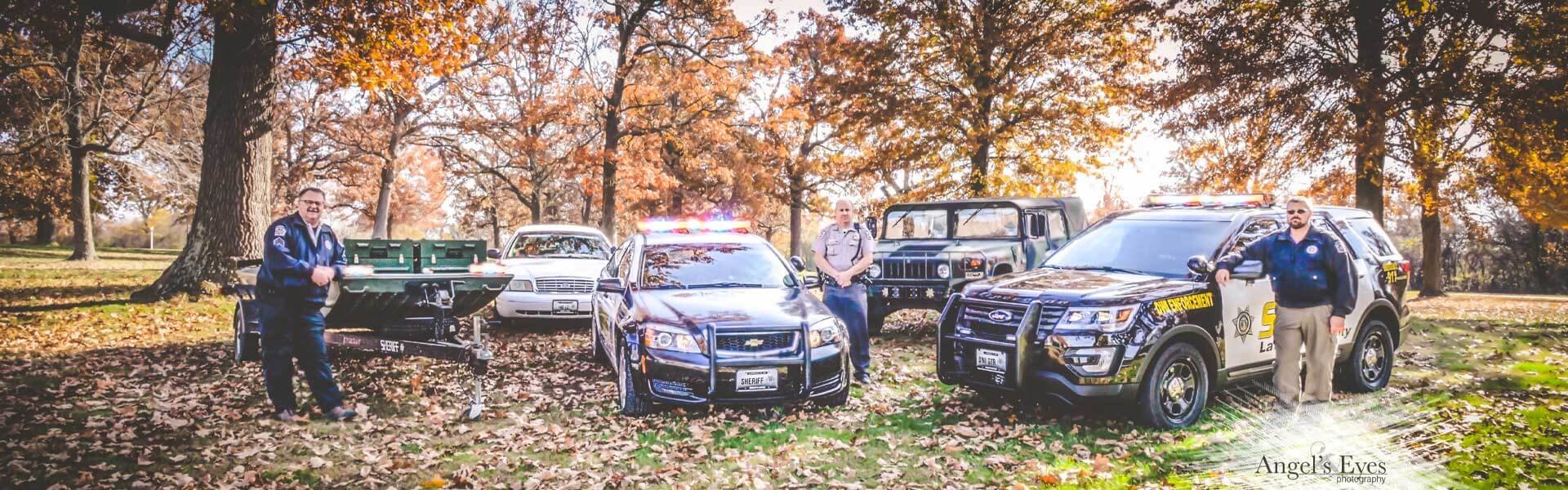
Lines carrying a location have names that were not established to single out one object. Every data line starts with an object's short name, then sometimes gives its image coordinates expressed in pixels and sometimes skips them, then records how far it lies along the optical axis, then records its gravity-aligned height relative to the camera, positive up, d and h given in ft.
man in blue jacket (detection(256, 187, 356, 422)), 18.74 -1.14
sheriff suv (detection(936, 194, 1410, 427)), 17.63 -1.89
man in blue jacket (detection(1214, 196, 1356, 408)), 18.39 -1.26
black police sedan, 18.97 -2.27
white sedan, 35.01 -1.56
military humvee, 33.68 -0.02
